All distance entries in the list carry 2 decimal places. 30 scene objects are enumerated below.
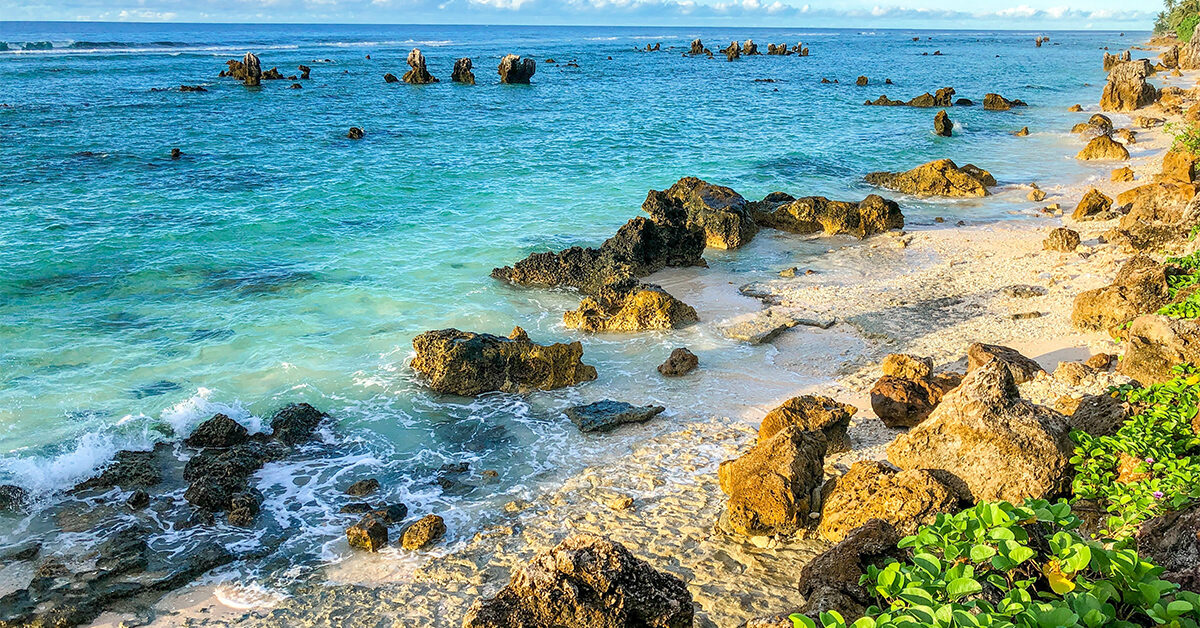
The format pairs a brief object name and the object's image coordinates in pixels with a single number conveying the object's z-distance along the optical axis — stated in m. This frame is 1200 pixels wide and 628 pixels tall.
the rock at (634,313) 13.67
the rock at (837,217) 19.09
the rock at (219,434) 10.25
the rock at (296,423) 10.41
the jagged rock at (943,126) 34.62
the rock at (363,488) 9.30
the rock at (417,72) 59.91
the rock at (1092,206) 19.30
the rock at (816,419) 9.20
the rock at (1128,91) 39.81
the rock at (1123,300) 11.41
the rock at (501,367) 11.64
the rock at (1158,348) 8.67
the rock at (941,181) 22.83
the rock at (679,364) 11.88
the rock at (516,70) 60.00
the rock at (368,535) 8.15
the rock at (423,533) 8.10
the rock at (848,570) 5.39
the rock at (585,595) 5.29
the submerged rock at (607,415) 10.45
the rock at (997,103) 44.41
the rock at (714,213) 18.02
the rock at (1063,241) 16.42
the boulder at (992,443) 7.02
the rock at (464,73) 62.25
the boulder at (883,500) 6.95
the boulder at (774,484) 7.83
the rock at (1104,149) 27.56
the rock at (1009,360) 10.20
